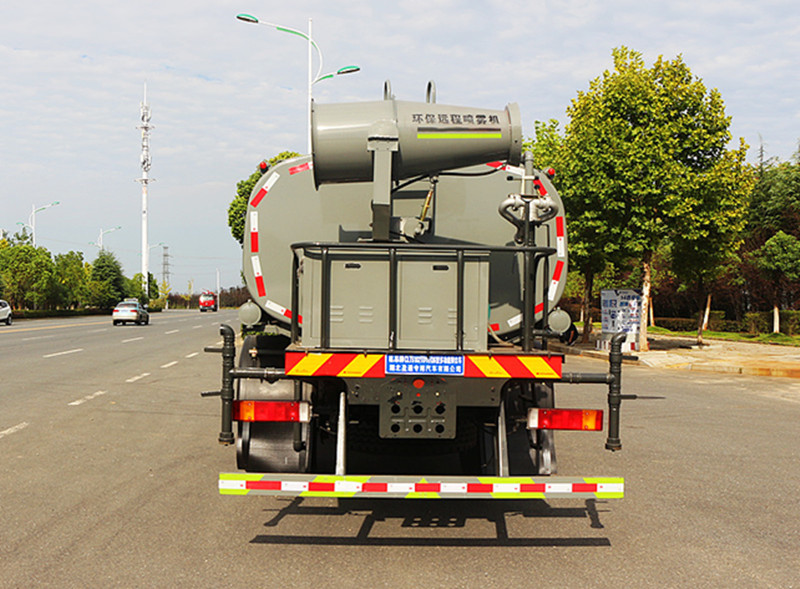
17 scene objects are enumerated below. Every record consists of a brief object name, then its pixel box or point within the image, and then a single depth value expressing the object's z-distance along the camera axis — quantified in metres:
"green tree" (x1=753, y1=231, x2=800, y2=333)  29.81
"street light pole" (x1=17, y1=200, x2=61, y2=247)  81.98
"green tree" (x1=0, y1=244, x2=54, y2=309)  62.41
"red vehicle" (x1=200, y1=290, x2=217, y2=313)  105.18
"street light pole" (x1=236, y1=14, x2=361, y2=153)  28.03
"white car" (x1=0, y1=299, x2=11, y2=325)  42.94
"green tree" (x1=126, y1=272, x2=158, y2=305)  101.51
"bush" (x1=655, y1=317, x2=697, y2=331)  37.66
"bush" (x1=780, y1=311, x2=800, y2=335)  31.80
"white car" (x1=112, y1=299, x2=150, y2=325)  42.09
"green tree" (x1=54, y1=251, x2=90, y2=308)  68.94
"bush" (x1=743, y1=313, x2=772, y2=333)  32.91
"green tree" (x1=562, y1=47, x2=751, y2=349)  21.73
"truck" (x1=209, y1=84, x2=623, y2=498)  4.78
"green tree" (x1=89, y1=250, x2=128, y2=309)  82.75
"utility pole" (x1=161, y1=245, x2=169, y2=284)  163.89
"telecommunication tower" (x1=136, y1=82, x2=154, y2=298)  114.50
